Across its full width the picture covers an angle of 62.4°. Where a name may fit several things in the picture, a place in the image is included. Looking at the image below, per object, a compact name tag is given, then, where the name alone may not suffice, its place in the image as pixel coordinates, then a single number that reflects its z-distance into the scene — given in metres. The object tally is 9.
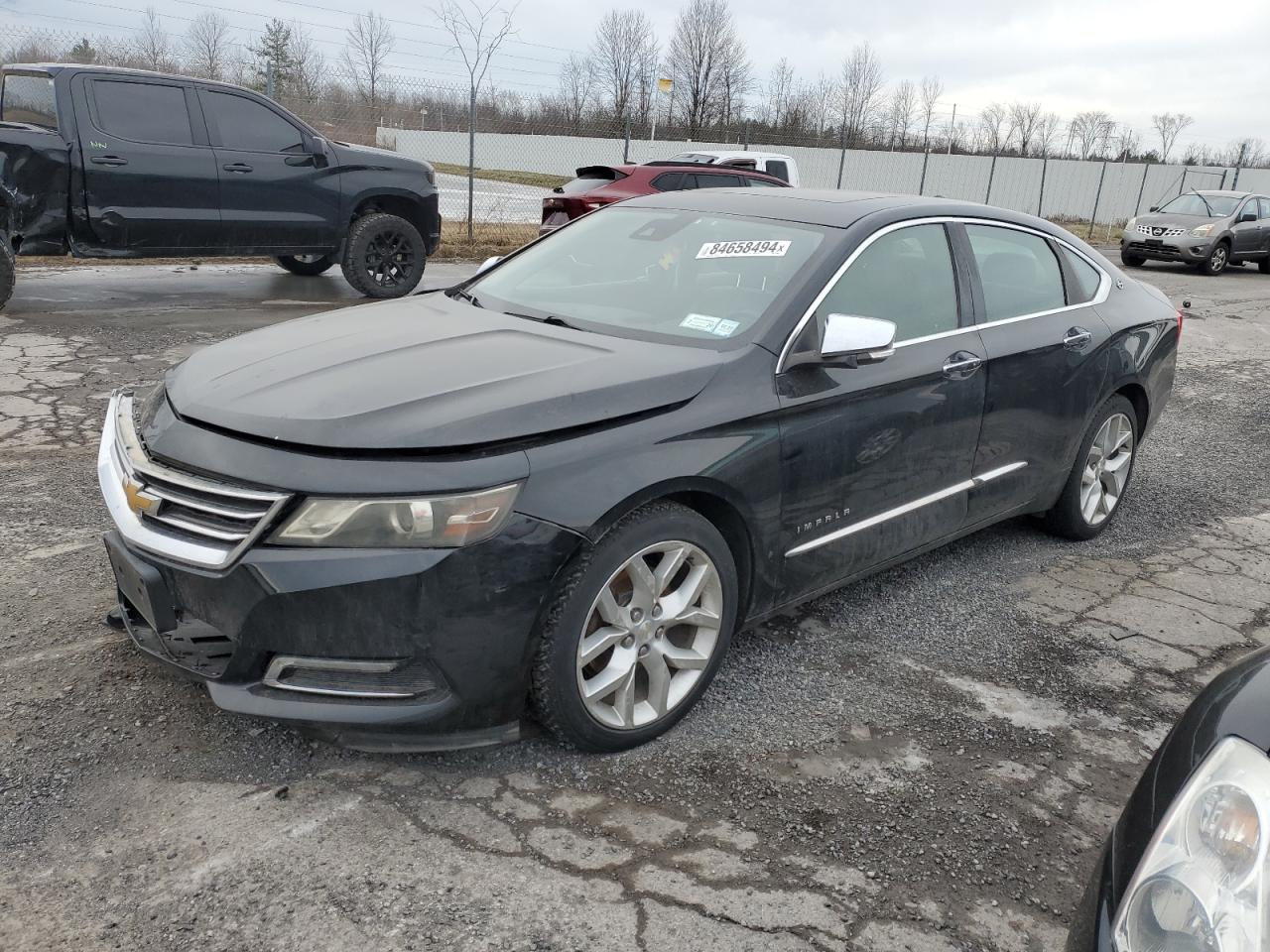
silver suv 18.58
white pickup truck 16.82
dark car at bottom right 1.42
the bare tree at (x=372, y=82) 18.42
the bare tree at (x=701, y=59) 52.62
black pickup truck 8.14
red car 12.32
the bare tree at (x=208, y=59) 16.98
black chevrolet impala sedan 2.51
